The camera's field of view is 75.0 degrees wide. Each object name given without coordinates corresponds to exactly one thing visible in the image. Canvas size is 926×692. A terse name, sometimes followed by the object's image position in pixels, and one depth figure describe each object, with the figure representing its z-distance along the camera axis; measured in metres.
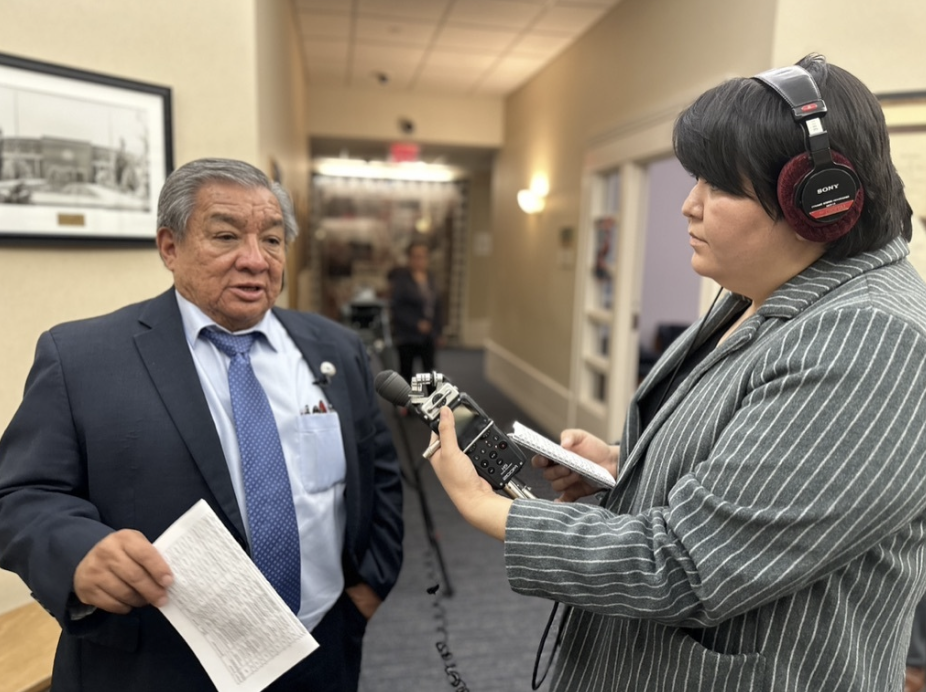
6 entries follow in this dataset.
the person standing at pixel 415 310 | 5.47
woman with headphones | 0.63
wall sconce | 5.58
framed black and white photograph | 1.61
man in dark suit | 0.92
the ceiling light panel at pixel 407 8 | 4.09
